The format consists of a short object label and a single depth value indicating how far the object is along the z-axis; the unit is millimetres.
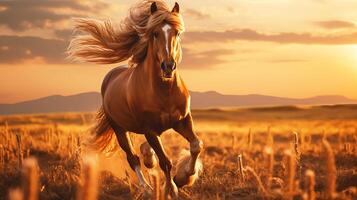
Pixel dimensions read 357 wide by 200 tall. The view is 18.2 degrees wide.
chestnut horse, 13860
